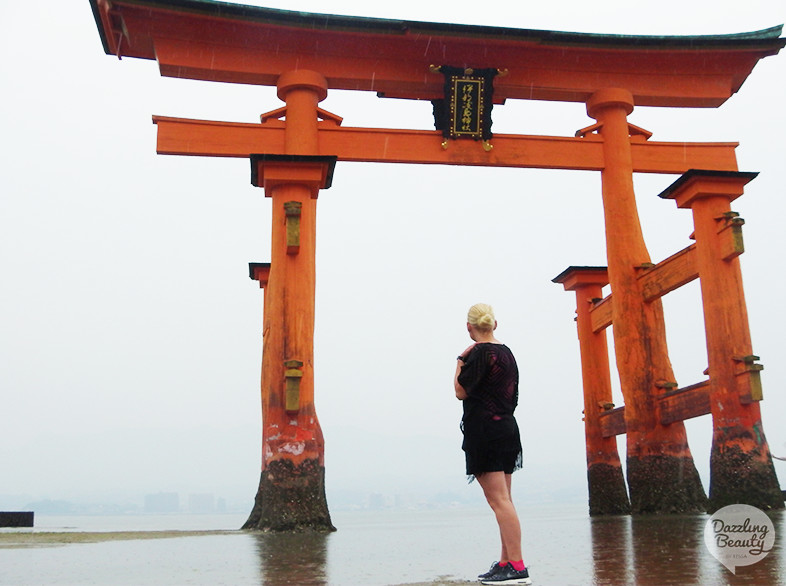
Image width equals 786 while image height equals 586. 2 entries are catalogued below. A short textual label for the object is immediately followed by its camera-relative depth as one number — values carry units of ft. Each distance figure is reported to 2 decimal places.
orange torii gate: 34.30
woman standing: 13.14
